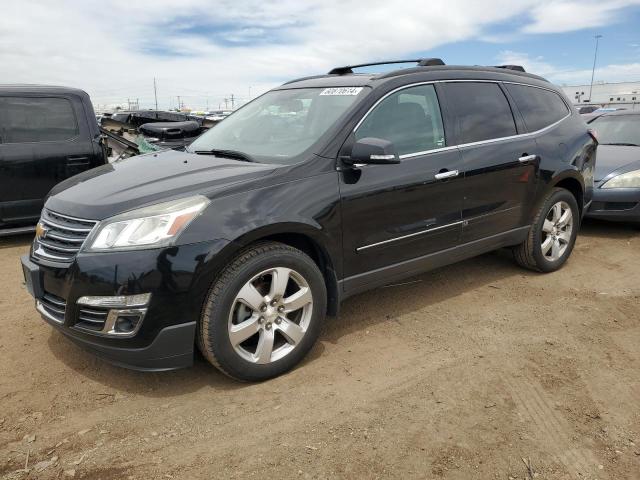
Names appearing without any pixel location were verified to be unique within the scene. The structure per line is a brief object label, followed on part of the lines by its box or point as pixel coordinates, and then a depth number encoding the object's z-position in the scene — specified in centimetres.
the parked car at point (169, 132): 639
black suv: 261
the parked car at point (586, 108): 2616
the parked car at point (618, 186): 614
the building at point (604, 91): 6266
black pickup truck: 575
